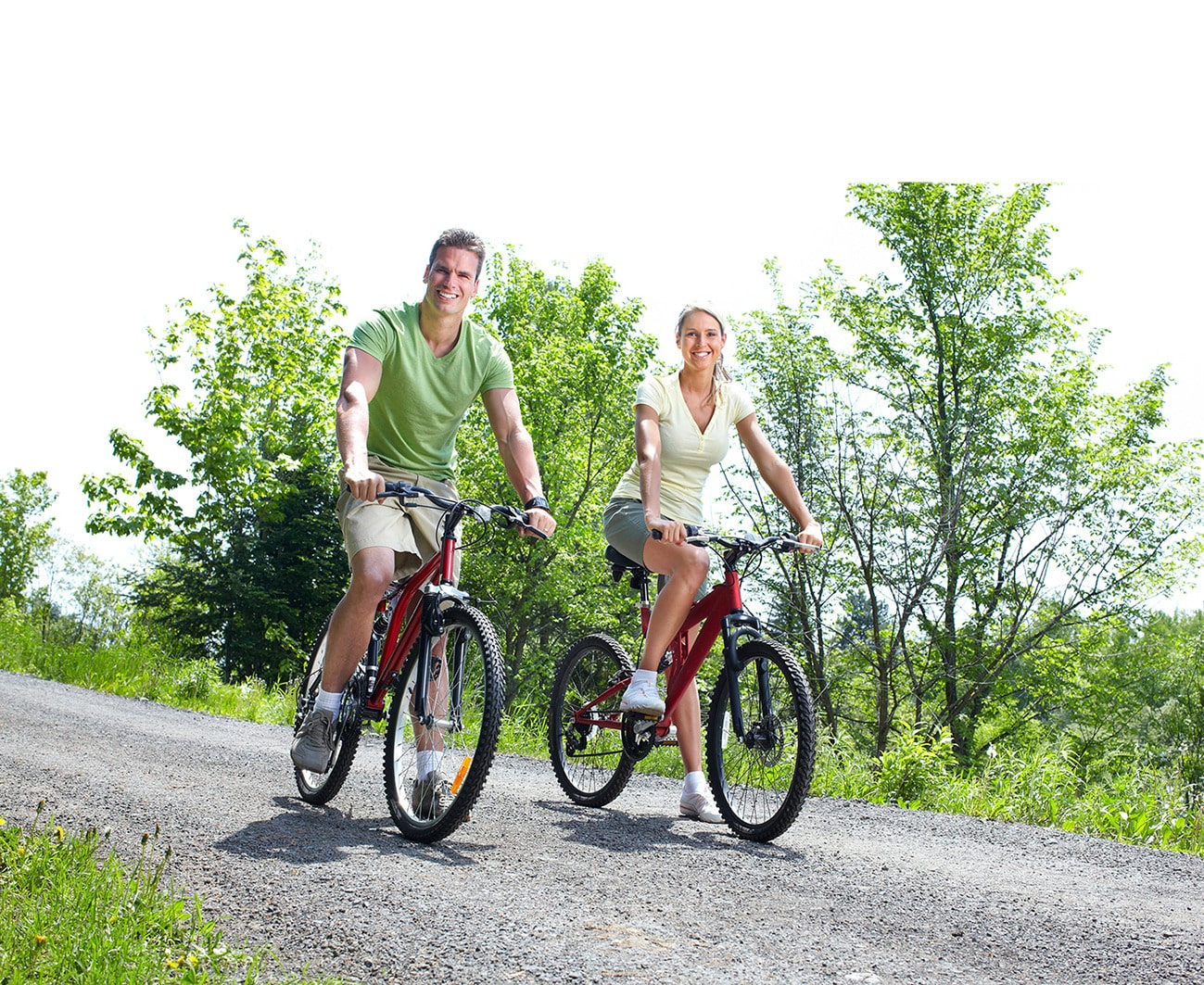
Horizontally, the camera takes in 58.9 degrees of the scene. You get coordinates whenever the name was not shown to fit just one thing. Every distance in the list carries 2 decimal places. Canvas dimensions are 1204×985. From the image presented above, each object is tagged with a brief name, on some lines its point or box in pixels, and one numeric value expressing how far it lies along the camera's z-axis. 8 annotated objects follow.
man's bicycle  3.83
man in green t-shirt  4.11
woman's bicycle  4.36
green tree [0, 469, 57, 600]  56.93
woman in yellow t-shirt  4.74
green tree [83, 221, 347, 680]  23.08
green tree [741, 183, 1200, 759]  17.48
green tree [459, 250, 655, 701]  26.00
